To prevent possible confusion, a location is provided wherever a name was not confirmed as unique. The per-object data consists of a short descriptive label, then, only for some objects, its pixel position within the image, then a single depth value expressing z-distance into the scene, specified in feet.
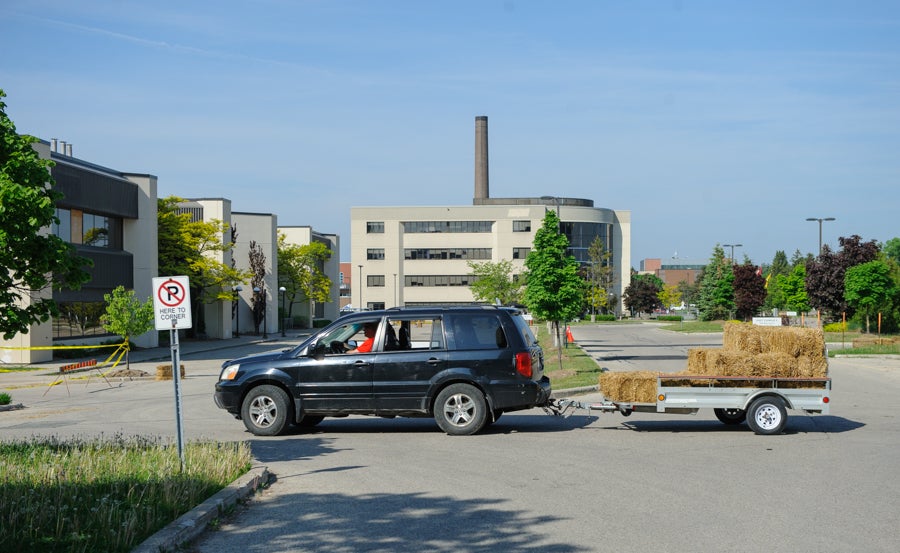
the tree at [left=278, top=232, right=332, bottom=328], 247.09
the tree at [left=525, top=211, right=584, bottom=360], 97.55
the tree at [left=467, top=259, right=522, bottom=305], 269.38
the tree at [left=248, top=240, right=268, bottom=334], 213.87
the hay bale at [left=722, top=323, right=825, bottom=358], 46.60
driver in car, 47.62
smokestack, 383.04
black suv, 46.03
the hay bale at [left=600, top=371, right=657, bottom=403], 45.83
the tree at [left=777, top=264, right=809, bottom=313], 234.38
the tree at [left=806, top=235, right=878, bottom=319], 174.60
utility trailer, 45.47
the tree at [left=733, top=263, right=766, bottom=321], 252.01
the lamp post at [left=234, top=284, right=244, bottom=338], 171.16
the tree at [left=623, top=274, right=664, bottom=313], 394.73
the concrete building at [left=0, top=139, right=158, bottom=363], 127.65
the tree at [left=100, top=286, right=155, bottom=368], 97.76
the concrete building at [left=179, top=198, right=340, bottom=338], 194.08
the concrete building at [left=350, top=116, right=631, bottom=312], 377.71
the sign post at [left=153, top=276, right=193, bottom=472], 35.22
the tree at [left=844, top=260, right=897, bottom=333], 149.59
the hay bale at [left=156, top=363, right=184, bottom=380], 93.30
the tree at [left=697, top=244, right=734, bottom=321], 269.03
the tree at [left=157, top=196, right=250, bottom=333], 172.45
